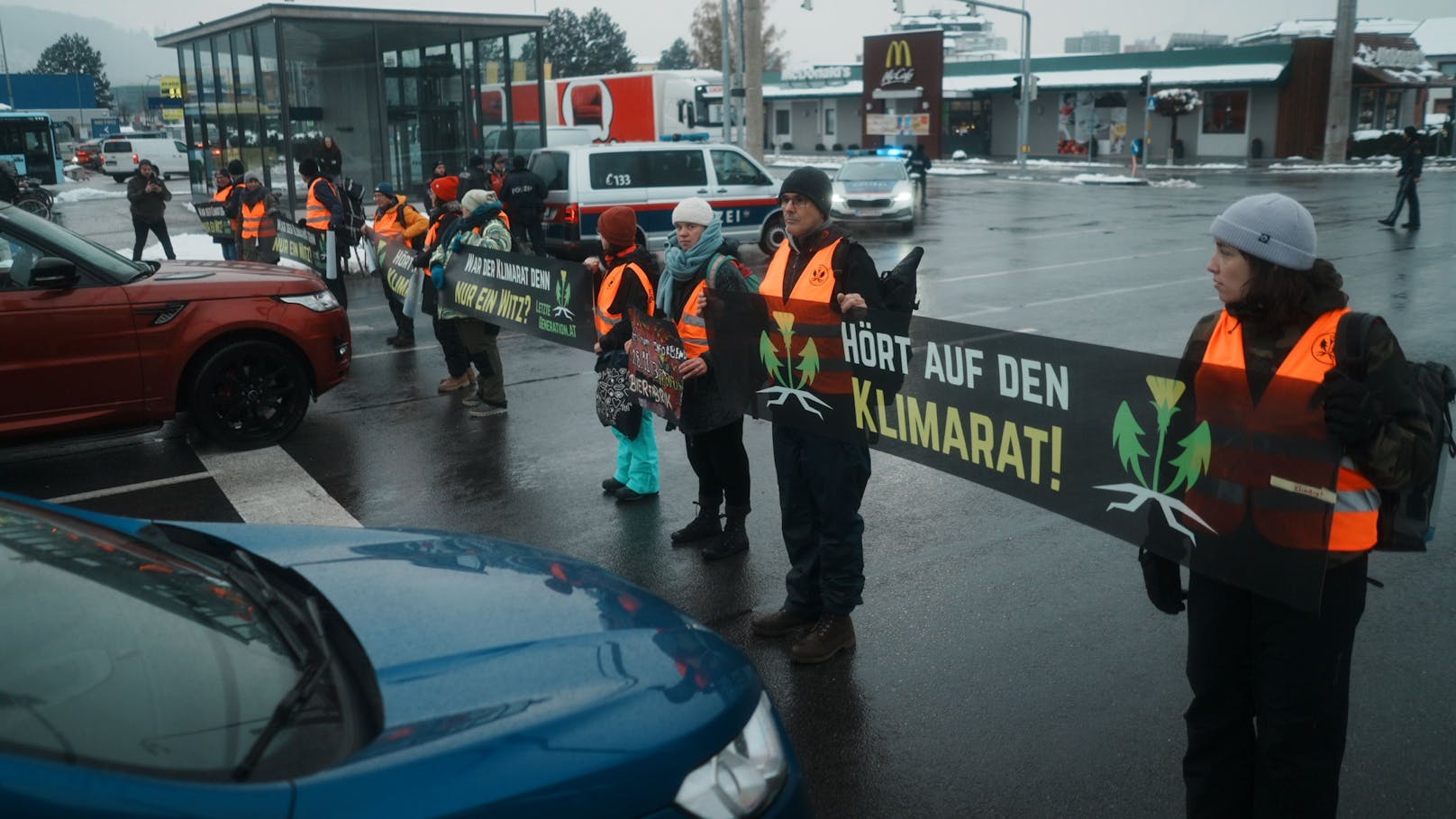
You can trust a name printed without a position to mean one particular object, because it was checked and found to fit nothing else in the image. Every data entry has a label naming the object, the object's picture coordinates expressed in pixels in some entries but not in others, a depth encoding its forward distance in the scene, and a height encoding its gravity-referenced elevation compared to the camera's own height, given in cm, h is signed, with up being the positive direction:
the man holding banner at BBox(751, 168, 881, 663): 458 -117
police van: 1800 -42
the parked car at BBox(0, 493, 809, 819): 197 -101
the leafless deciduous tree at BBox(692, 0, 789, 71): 9350 +990
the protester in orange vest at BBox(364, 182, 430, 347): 1077 -57
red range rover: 722 -112
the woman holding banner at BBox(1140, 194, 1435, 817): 284 -88
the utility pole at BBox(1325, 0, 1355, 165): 4406 +235
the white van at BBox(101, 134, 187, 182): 4972 +54
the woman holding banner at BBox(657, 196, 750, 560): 542 -93
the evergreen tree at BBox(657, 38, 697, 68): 13950 +1213
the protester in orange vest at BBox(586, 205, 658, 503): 615 -64
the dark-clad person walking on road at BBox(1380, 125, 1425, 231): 2062 -46
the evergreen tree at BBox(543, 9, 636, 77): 10625 +1055
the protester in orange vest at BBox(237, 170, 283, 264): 1425 -64
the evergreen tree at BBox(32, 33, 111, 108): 12800 +1218
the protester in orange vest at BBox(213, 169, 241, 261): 1568 -43
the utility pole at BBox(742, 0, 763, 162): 3042 +203
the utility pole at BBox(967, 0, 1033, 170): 4603 +232
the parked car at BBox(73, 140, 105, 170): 5641 +54
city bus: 3412 +76
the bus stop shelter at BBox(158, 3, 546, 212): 2334 +162
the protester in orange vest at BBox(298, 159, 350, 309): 1268 -48
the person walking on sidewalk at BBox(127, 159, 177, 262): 1733 -43
